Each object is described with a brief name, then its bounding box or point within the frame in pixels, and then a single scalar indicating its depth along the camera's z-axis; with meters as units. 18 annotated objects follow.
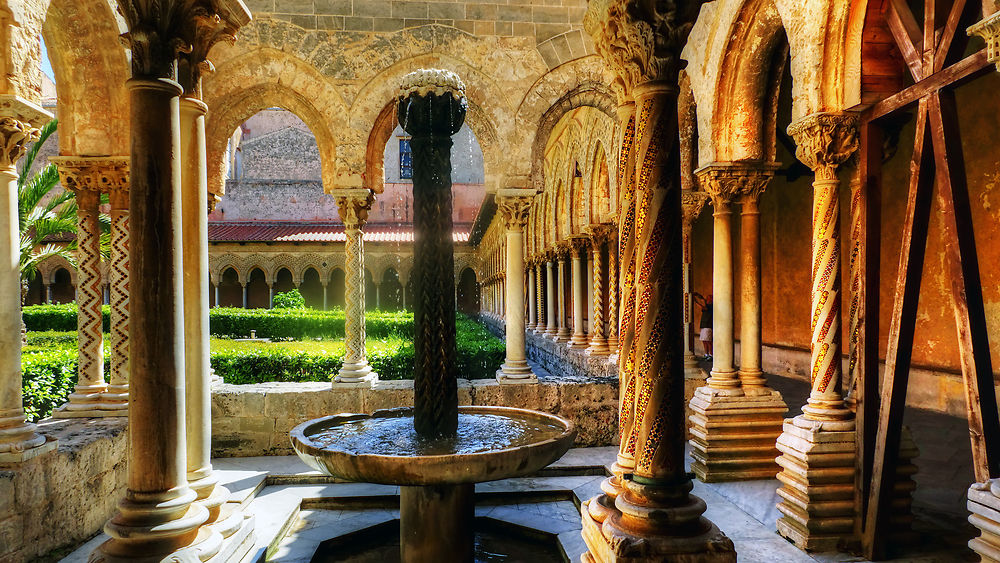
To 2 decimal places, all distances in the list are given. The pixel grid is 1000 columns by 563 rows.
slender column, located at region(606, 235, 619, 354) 8.77
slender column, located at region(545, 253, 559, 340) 14.66
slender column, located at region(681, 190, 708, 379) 6.75
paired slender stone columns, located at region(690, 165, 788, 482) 5.11
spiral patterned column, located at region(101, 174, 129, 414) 5.18
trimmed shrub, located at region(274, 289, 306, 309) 21.34
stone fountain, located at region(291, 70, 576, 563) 3.28
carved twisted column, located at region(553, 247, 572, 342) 13.66
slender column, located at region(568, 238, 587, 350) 11.81
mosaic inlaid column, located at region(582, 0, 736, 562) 2.54
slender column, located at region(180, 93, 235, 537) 3.19
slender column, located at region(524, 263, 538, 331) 18.73
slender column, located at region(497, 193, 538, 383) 6.85
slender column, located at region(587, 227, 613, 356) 10.22
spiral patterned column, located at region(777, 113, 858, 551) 3.75
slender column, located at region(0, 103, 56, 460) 3.53
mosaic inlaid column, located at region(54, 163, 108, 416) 5.21
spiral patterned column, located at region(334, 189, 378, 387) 6.85
